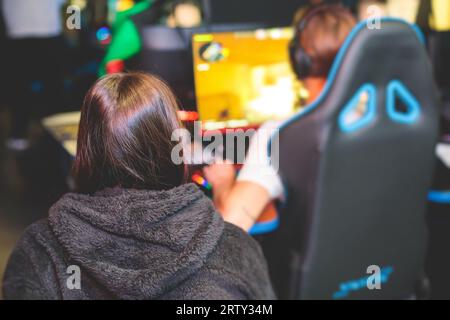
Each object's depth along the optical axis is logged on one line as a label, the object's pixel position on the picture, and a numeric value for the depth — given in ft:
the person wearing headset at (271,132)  4.50
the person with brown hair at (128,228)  2.65
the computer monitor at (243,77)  5.76
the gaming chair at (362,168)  4.10
